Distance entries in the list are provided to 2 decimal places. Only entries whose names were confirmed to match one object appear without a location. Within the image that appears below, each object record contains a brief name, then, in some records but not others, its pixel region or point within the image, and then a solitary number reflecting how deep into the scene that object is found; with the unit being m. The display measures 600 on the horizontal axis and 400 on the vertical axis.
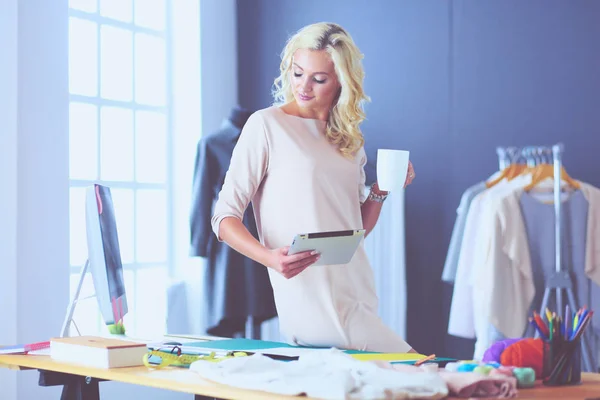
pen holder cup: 3.09
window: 5.89
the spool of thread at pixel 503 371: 3.00
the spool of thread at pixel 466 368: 3.09
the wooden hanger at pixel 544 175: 5.41
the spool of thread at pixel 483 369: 3.01
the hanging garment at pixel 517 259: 5.32
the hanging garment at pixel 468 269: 5.51
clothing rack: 5.25
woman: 3.74
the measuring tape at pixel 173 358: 3.33
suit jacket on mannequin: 5.52
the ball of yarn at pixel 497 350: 3.21
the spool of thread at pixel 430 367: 3.09
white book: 3.34
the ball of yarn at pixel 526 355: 3.13
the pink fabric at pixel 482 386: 2.88
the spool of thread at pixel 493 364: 3.10
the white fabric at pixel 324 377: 2.80
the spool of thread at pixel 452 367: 3.12
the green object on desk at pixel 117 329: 4.08
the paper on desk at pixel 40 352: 3.73
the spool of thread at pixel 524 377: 3.03
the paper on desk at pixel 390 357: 3.33
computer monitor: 3.88
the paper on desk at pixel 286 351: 3.41
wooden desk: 2.94
